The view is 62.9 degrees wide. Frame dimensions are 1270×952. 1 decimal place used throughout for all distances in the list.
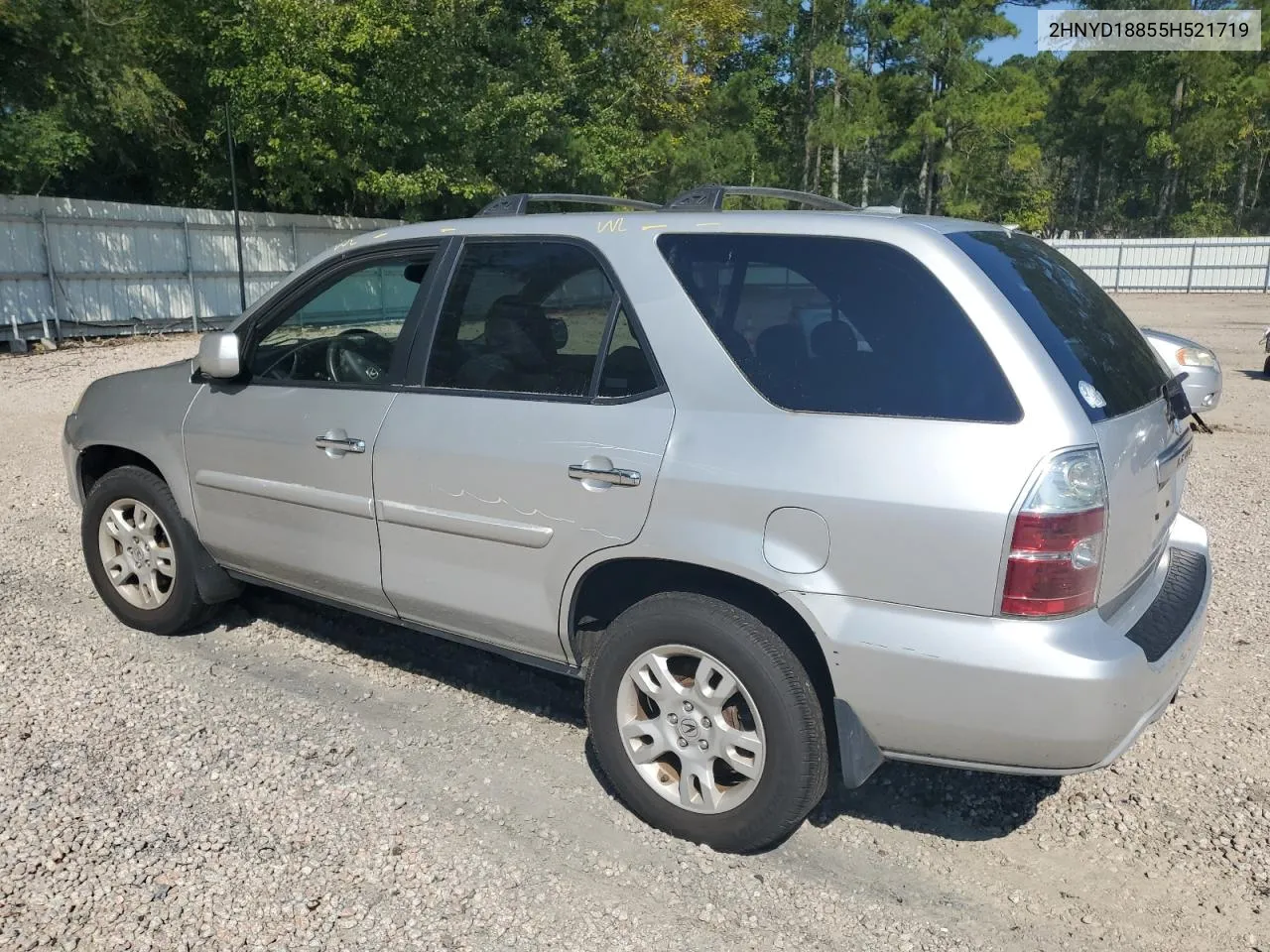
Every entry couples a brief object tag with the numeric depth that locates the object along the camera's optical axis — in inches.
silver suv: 101.7
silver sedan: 318.4
